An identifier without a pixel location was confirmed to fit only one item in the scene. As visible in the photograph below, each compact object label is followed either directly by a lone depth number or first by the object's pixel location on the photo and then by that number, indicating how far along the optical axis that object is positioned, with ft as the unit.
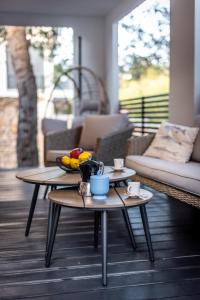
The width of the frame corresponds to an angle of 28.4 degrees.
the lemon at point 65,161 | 8.82
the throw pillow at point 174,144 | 11.29
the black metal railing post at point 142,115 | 19.44
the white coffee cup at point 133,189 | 6.88
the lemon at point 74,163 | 8.71
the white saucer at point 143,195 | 6.90
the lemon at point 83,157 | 8.68
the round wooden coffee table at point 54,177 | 7.91
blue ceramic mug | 6.72
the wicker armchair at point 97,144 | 13.28
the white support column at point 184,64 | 12.75
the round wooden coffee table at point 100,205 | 6.29
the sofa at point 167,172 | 8.48
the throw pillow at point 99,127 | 15.21
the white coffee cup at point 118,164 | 9.25
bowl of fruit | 8.71
